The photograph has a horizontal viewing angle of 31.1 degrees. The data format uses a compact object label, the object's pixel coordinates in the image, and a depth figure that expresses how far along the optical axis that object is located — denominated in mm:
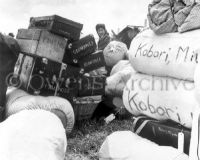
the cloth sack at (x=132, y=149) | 1906
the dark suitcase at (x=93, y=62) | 3422
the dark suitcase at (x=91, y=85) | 3438
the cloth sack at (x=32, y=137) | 1401
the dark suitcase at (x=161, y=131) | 2103
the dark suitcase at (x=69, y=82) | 3174
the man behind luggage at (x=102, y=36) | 5405
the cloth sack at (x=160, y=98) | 2061
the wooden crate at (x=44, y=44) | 3037
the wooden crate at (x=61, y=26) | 3073
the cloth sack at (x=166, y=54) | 2078
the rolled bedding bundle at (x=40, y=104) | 2883
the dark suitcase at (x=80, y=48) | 3260
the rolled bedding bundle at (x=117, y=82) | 3730
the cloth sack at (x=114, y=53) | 4523
